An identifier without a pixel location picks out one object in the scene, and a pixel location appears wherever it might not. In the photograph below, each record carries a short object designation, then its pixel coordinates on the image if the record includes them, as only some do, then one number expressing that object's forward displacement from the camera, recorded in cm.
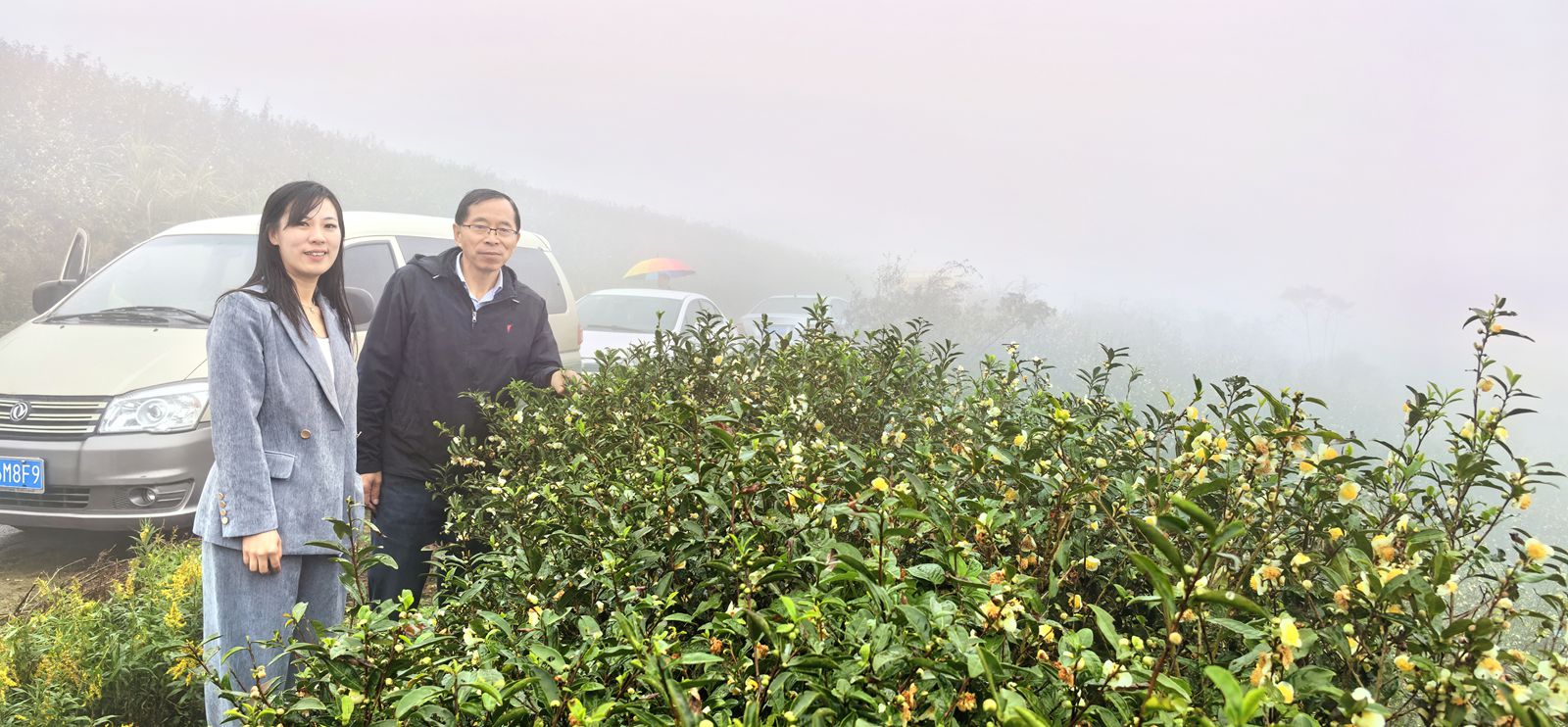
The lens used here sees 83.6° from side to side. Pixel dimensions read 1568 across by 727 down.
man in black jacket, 376
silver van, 513
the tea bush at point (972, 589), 117
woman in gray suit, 257
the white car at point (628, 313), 1162
